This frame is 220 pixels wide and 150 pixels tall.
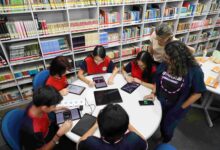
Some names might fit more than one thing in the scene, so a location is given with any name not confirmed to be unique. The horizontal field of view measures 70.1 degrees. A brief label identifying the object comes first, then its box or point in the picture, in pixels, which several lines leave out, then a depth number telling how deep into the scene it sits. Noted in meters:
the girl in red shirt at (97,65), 2.19
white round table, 1.46
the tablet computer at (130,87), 1.98
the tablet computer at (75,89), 1.93
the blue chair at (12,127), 1.25
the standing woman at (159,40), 2.19
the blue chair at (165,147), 1.02
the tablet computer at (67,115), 1.54
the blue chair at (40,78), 2.01
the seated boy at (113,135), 0.92
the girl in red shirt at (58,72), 1.91
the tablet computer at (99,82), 2.06
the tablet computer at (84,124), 1.41
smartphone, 1.77
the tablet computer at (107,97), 1.79
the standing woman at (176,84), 1.52
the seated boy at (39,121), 1.28
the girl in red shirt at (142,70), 2.15
